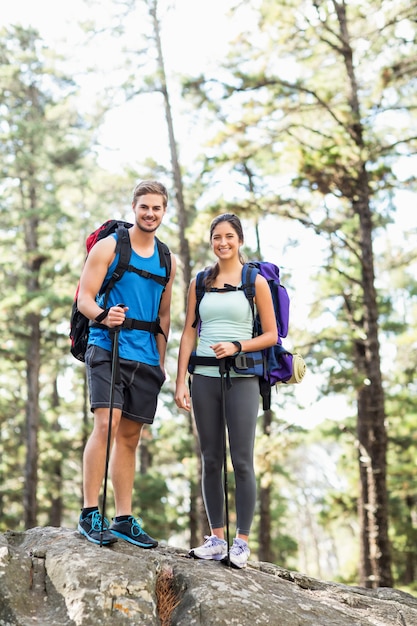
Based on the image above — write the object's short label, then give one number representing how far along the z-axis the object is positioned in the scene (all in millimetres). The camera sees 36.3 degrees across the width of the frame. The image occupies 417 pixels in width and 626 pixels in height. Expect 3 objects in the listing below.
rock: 3387
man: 4219
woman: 4391
